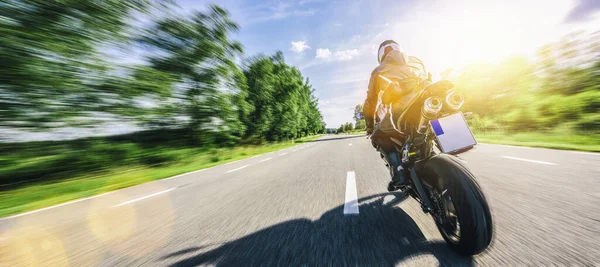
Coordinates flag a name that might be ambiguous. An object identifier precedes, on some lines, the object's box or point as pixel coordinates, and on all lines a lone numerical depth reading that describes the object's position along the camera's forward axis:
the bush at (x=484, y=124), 19.14
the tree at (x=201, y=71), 15.77
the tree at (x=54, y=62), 7.14
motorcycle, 1.50
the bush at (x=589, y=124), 10.15
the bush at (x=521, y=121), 14.97
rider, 2.38
